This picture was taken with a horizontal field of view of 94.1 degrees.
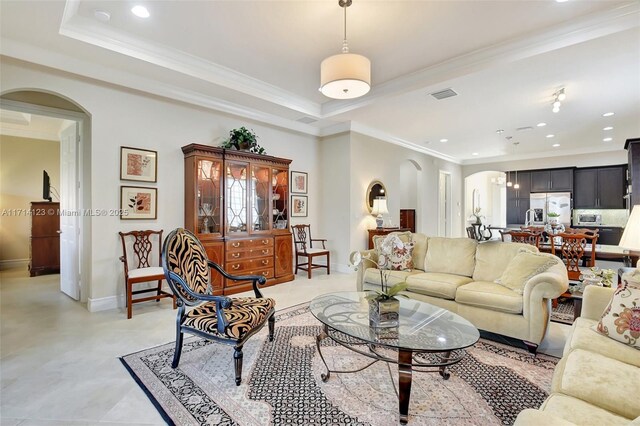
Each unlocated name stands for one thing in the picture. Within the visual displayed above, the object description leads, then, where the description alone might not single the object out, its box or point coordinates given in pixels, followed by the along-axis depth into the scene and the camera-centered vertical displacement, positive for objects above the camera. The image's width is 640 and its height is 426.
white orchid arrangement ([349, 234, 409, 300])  3.82 -0.44
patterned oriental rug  1.77 -1.19
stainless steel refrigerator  8.27 +0.25
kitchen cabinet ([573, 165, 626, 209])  7.62 +0.73
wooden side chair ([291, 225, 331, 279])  5.46 -0.65
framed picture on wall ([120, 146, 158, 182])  3.85 +0.67
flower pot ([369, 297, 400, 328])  2.09 -0.69
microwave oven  7.90 -0.11
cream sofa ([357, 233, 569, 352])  2.52 -0.71
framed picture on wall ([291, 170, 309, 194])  5.92 +0.66
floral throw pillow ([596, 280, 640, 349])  1.70 -0.61
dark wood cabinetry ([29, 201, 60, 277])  5.59 -0.48
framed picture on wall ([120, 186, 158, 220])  3.86 +0.16
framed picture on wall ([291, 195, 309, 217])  5.91 +0.19
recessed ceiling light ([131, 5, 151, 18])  2.74 +1.91
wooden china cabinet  4.24 +0.05
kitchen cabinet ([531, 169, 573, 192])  8.31 +1.00
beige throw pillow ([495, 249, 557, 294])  2.71 -0.49
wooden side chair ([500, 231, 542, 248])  4.20 -0.33
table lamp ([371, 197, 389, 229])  6.30 +0.16
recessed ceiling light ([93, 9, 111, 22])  2.78 +1.89
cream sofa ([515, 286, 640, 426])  1.08 -0.74
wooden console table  6.13 -0.34
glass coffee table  1.73 -0.78
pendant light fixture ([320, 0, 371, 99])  2.75 +1.34
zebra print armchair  2.13 -0.77
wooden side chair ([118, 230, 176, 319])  3.48 -0.60
